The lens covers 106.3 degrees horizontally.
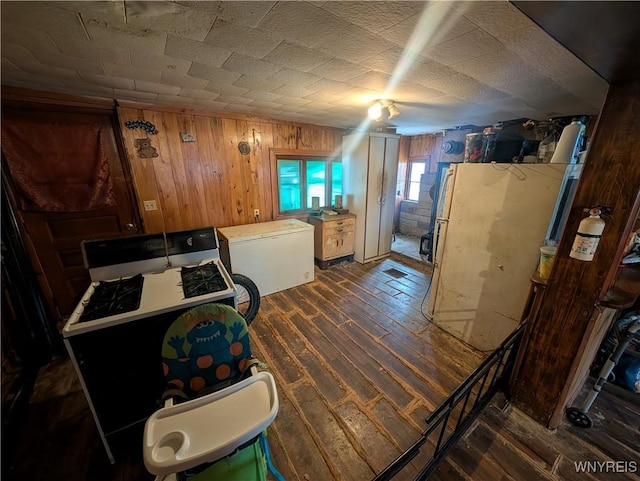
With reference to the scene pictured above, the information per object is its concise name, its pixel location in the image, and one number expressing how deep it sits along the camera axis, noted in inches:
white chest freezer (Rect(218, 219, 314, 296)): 115.3
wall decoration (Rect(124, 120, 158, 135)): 100.3
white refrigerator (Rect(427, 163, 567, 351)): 72.5
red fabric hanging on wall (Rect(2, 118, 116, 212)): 85.5
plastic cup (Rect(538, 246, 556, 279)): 63.8
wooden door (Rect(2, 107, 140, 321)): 92.1
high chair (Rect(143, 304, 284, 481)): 35.9
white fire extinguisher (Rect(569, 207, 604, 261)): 48.7
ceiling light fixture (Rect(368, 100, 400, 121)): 94.2
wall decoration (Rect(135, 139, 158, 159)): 103.3
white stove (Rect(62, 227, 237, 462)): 52.3
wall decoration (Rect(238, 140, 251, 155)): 127.5
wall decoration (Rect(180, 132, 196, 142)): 111.5
